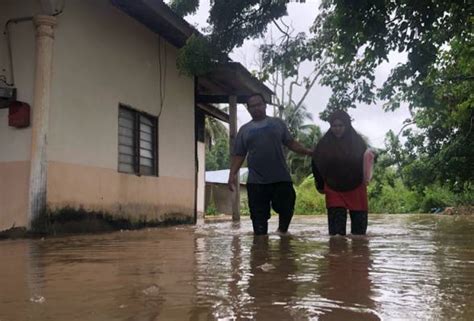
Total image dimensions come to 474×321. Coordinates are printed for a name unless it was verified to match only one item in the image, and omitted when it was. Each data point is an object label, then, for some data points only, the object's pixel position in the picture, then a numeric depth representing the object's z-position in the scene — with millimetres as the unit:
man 6141
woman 5793
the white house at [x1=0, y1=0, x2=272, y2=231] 6680
